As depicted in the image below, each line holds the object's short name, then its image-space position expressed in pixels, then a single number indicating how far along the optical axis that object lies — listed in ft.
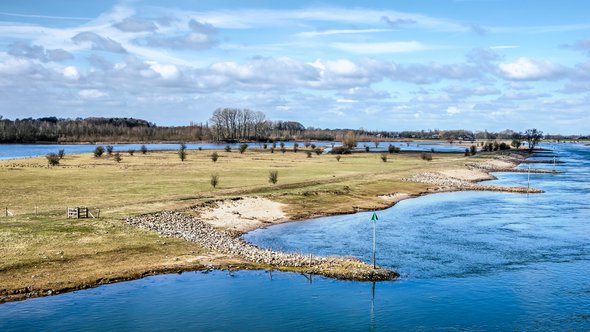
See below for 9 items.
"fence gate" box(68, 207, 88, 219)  152.35
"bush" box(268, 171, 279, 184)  247.70
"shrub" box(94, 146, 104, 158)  464.44
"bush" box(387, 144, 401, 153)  602.77
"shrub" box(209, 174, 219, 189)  230.48
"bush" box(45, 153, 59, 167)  351.87
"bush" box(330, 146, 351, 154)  584.73
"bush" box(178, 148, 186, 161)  433.89
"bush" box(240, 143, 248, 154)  569.64
